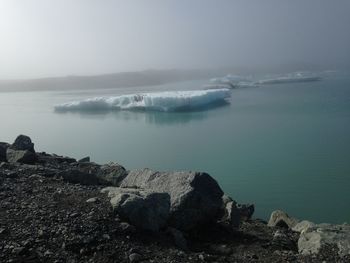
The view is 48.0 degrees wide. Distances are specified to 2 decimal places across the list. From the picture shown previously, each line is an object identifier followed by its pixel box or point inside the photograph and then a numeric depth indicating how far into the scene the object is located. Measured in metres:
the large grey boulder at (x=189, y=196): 3.74
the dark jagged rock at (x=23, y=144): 6.27
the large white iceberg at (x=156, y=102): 18.62
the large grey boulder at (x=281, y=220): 4.78
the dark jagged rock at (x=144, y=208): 3.29
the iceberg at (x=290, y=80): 34.90
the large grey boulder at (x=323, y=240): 3.25
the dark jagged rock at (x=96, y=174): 4.62
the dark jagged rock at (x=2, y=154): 5.54
